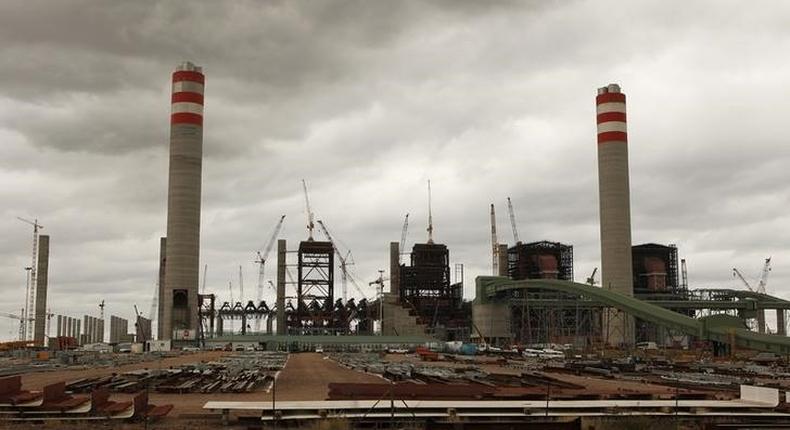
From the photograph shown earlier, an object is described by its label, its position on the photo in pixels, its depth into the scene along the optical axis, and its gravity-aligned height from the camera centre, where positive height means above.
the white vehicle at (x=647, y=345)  167.52 -7.90
